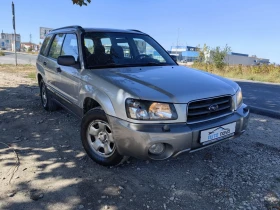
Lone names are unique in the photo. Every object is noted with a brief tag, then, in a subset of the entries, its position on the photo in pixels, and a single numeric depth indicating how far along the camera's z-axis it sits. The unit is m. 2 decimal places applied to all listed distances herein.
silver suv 2.50
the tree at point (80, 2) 5.35
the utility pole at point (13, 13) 14.18
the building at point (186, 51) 74.93
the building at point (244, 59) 66.06
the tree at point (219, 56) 22.94
